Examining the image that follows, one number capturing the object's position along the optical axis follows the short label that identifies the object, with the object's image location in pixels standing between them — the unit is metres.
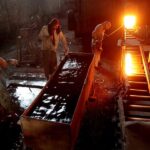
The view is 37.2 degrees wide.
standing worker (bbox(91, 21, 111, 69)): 9.59
